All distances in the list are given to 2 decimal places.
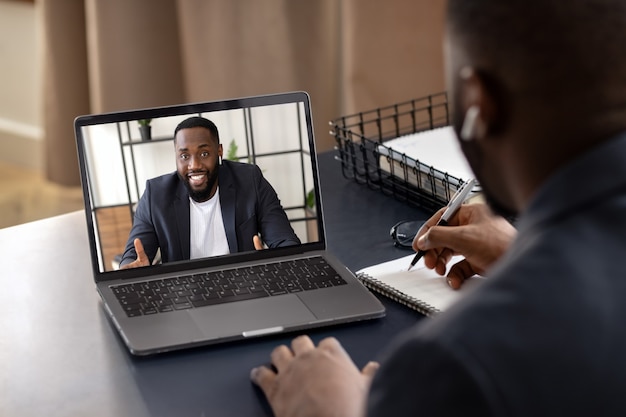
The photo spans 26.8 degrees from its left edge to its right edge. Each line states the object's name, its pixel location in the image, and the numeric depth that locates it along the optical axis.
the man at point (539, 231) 1.02
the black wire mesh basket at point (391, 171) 1.85
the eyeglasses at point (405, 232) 1.77
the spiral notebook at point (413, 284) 1.59
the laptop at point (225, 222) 1.59
